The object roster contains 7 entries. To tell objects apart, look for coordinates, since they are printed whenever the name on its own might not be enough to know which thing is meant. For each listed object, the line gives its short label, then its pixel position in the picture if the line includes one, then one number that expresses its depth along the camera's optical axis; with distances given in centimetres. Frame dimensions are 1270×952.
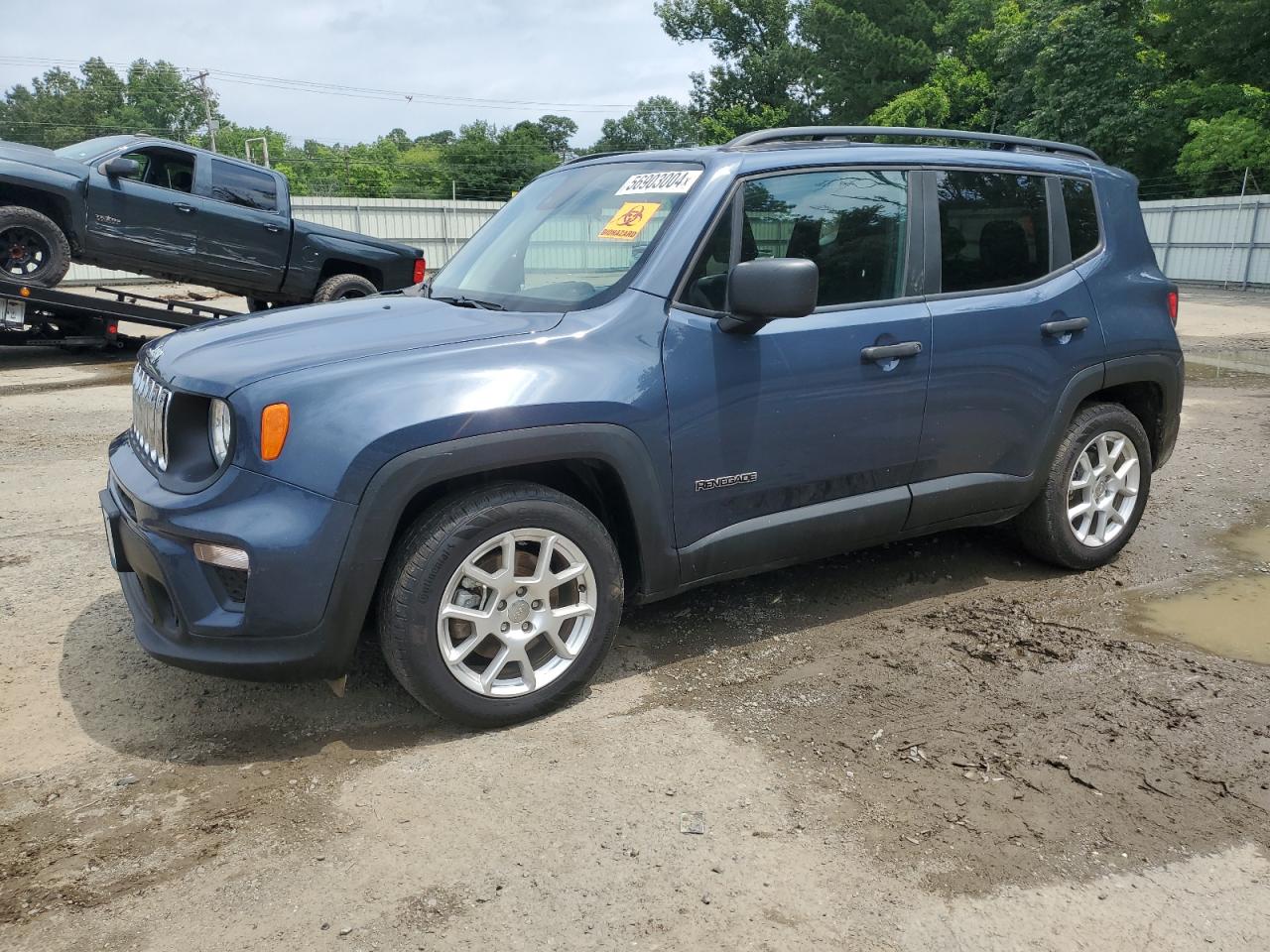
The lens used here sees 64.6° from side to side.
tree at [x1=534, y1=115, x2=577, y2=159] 8756
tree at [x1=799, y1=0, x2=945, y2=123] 4584
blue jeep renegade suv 289
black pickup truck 1002
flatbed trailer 966
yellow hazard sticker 358
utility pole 5524
